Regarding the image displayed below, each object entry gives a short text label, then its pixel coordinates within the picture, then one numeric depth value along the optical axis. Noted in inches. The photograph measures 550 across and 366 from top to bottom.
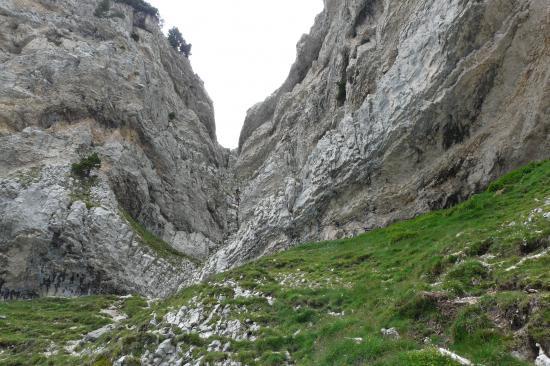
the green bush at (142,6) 3113.2
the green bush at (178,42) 3730.3
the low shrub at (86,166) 1776.8
